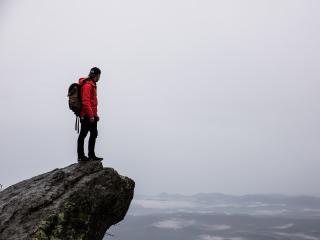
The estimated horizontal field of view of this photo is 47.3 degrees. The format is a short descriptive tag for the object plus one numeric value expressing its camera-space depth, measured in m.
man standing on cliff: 14.15
